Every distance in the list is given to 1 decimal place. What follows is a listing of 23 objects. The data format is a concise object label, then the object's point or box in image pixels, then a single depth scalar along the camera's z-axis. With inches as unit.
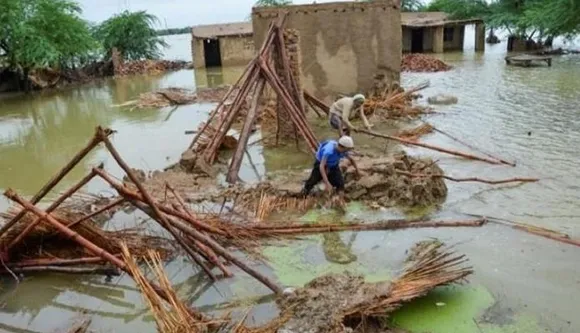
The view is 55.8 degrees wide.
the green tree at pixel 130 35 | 1469.0
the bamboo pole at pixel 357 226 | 288.5
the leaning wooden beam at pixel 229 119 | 410.9
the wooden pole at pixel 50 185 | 218.4
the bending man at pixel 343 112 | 439.8
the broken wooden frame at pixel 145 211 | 220.7
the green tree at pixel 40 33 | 910.4
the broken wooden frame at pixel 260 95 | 399.9
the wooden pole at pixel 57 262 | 247.8
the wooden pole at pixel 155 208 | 214.2
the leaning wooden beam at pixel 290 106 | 402.9
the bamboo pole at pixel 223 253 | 228.7
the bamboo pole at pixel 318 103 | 528.7
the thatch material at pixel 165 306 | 185.3
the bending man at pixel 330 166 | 311.9
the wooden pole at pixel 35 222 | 238.4
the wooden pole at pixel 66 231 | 221.9
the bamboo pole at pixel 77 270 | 257.1
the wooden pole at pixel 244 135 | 379.9
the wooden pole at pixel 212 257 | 246.8
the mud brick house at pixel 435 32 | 1387.8
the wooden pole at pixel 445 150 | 402.6
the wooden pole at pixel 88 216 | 238.7
